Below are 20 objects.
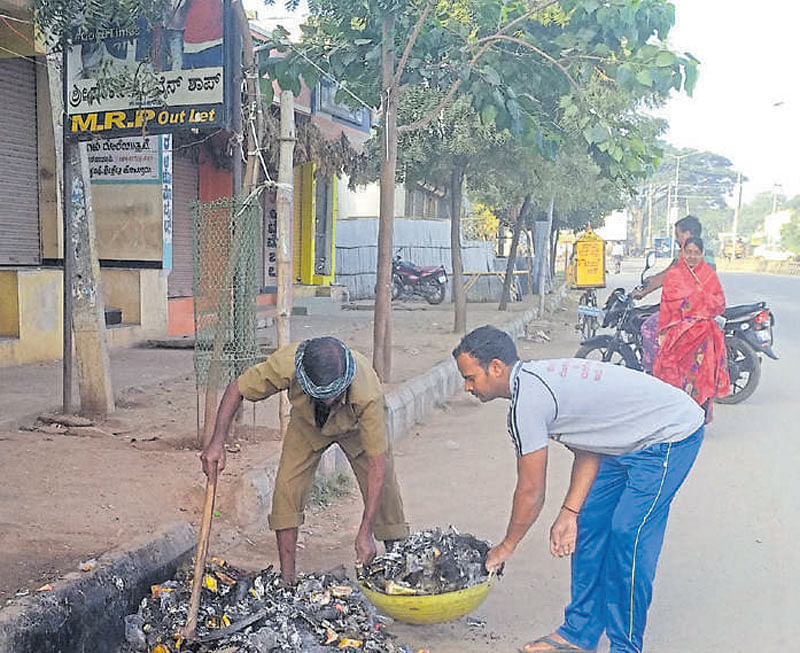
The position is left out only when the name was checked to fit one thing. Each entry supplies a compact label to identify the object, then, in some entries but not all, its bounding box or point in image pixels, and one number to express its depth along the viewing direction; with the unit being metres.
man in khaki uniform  3.24
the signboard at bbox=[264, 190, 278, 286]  15.35
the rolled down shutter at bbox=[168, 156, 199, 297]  13.07
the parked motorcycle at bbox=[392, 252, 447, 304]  21.53
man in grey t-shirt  3.06
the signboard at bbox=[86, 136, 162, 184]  10.48
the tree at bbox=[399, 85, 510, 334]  11.19
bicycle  11.27
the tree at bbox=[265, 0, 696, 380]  7.04
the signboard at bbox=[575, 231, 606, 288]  16.11
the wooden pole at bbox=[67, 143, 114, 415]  6.12
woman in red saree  7.03
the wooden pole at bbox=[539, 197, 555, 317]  17.17
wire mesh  5.56
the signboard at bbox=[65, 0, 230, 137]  5.52
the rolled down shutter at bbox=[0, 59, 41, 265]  9.78
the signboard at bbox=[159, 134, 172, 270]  10.53
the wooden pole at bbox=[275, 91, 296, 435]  5.30
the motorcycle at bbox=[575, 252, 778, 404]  8.59
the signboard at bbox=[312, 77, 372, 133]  13.80
